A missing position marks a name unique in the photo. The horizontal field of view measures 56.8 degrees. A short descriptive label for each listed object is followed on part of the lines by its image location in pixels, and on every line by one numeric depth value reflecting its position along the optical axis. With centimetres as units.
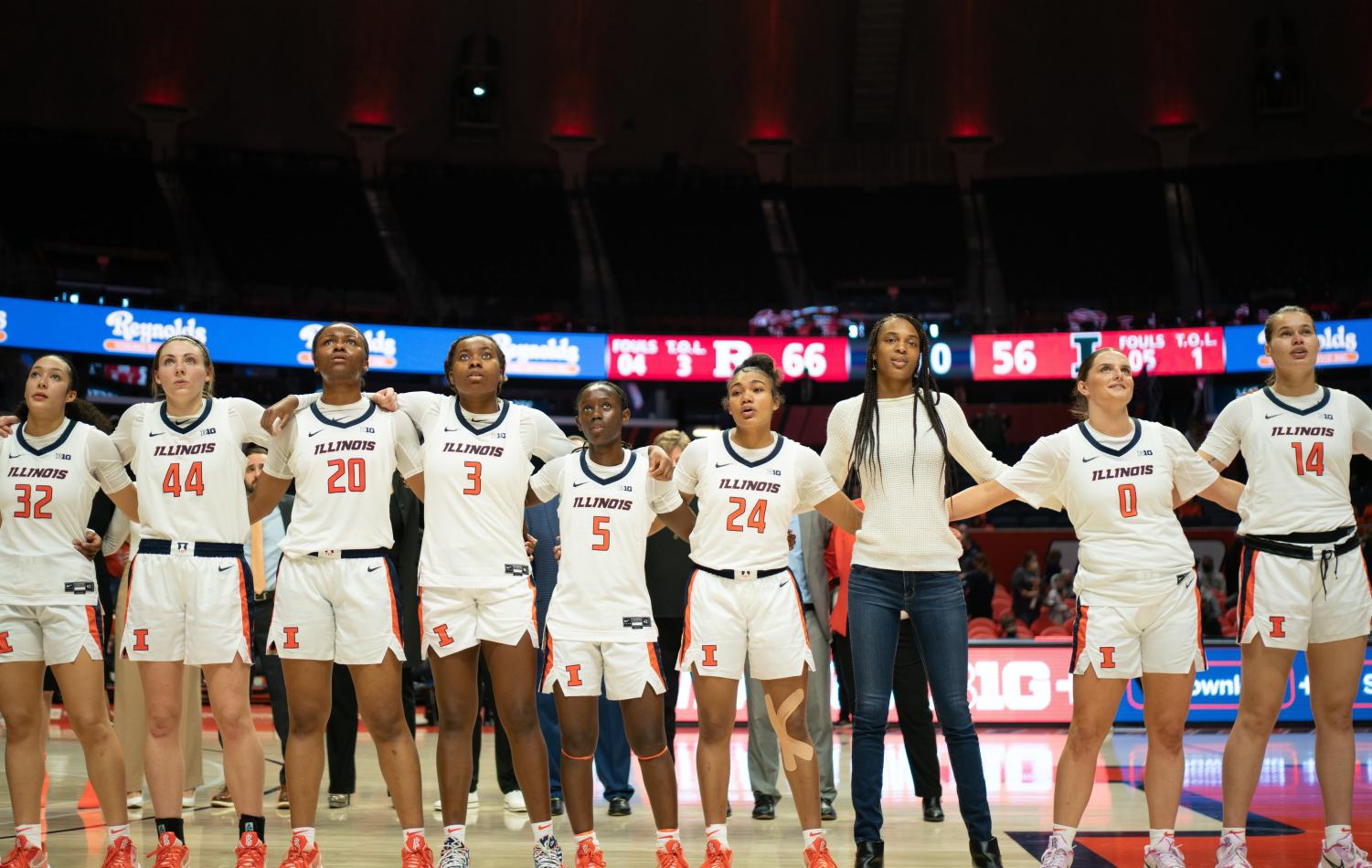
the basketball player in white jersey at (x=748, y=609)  462
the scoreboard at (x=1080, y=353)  2073
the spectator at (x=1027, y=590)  1369
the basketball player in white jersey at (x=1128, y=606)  455
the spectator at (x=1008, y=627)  1142
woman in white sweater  470
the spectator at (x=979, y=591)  1307
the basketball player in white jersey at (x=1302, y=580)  473
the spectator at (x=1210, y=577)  1348
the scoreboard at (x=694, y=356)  2145
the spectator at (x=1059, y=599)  1306
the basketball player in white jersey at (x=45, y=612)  478
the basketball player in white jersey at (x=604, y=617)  464
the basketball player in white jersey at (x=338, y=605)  458
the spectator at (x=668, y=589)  673
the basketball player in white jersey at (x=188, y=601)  465
